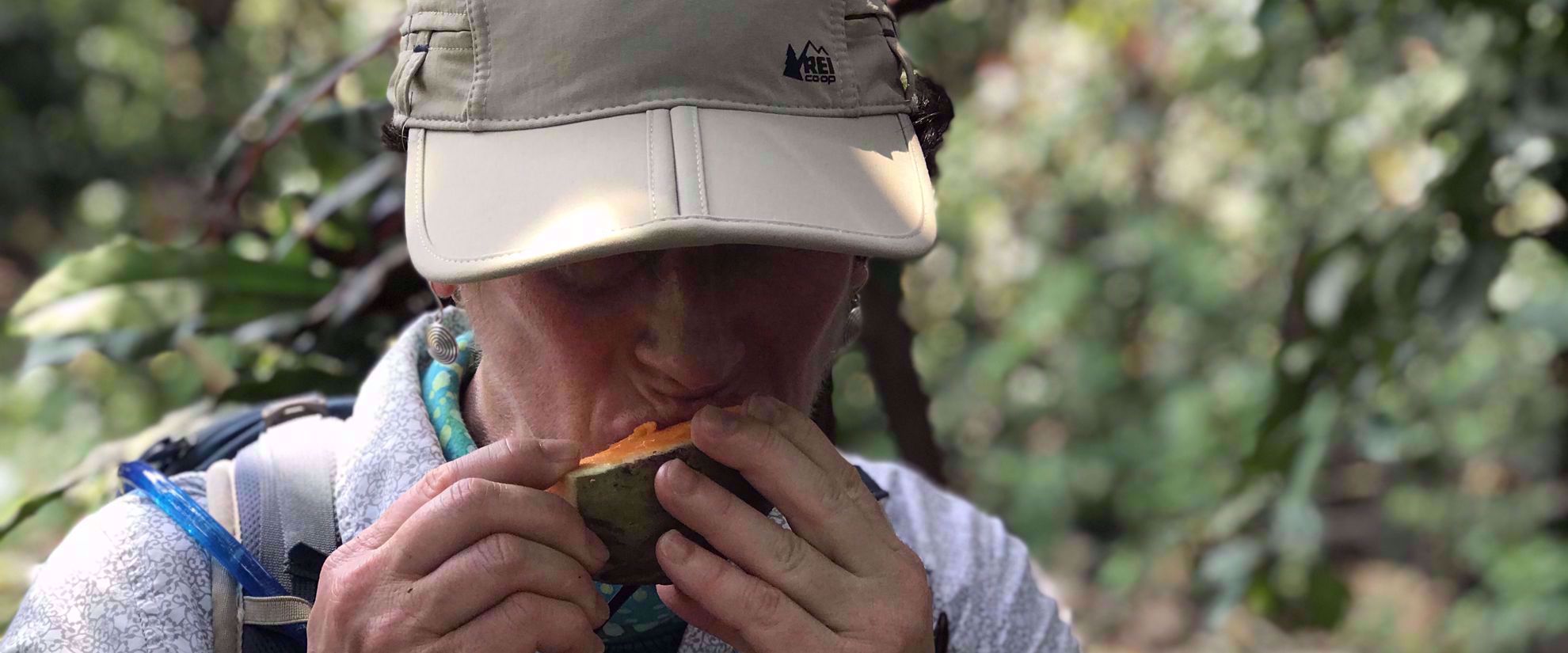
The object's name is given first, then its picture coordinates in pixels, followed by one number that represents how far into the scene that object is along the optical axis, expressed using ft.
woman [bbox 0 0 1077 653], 3.68
